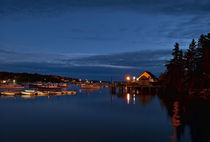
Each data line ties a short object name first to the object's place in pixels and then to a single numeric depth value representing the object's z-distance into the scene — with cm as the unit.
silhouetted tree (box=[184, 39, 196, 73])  5227
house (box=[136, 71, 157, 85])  8118
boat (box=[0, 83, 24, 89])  10721
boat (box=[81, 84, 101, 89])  12450
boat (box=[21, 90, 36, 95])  6194
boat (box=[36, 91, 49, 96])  6360
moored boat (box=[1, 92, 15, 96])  6094
